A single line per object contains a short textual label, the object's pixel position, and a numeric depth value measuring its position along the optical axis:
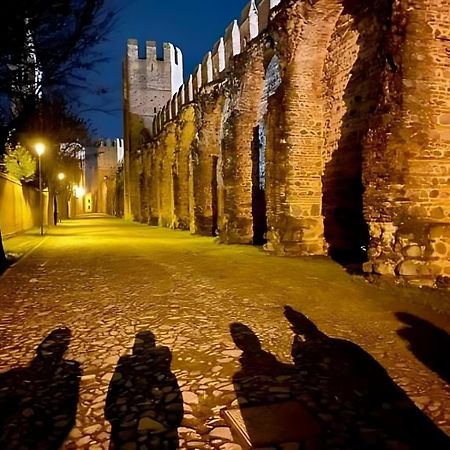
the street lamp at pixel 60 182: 29.73
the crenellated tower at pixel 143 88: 41.16
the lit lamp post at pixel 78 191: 55.62
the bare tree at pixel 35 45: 7.25
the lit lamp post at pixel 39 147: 16.90
